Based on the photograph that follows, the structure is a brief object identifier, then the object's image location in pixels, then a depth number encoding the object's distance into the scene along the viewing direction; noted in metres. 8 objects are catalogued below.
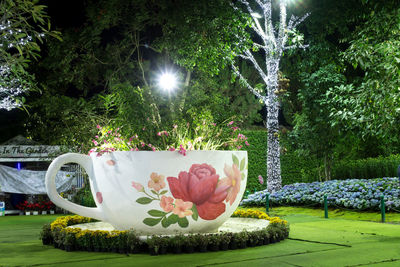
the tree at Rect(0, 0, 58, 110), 4.83
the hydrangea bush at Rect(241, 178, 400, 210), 10.62
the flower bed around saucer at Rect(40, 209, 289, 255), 5.33
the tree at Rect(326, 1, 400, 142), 8.99
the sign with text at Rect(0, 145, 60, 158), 14.25
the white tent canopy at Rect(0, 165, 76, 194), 14.30
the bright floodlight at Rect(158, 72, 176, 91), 9.08
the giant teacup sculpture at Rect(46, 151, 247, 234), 5.58
